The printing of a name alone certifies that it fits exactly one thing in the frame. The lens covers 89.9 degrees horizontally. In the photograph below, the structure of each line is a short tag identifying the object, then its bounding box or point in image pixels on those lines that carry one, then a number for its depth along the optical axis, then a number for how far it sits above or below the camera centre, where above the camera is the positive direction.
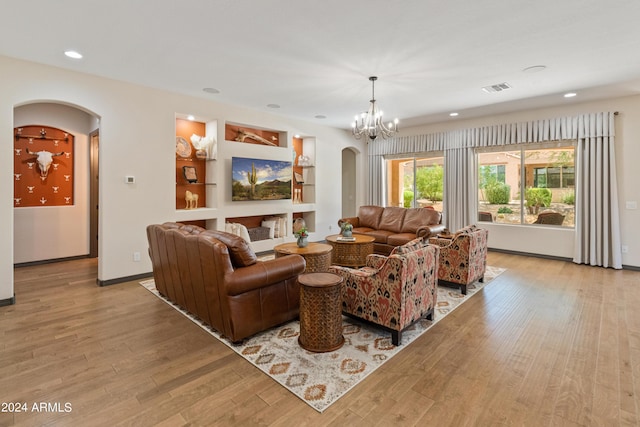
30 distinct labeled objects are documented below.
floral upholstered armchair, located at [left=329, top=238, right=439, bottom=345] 2.68 -0.72
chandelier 4.62 +1.23
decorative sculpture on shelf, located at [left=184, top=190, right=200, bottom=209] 5.49 +0.14
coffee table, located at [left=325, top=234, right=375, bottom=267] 5.12 -0.72
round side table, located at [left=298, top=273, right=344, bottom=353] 2.61 -0.87
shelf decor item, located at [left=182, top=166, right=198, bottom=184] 5.49 +0.58
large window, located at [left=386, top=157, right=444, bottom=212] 7.79 +0.65
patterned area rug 2.19 -1.20
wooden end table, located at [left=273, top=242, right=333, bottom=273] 4.31 -0.65
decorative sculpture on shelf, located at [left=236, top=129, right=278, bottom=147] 6.18 +1.38
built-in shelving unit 5.60 +0.57
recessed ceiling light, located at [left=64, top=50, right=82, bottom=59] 3.58 +1.74
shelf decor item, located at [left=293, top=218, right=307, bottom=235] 5.48 -0.32
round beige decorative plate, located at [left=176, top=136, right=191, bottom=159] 5.42 +1.02
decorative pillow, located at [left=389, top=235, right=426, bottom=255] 2.80 -0.37
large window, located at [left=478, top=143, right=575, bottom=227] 6.08 +0.43
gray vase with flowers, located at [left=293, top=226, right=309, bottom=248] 4.50 -0.42
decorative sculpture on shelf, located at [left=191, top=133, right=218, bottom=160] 5.65 +1.09
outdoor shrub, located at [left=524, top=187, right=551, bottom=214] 6.30 +0.17
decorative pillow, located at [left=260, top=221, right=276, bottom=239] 6.66 -0.39
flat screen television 5.87 +0.55
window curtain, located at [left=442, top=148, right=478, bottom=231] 7.04 +0.43
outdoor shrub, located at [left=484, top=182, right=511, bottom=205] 6.78 +0.30
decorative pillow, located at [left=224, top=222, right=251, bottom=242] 5.81 -0.40
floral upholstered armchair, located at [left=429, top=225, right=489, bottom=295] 4.07 -0.66
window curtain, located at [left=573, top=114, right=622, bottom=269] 5.36 +0.18
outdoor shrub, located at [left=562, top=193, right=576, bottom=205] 5.98 +0.14
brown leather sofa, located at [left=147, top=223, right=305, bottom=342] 2.67 -0.67
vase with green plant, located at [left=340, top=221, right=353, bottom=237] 5.28 -0.38
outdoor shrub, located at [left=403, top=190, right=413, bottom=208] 8.30 +0.23
